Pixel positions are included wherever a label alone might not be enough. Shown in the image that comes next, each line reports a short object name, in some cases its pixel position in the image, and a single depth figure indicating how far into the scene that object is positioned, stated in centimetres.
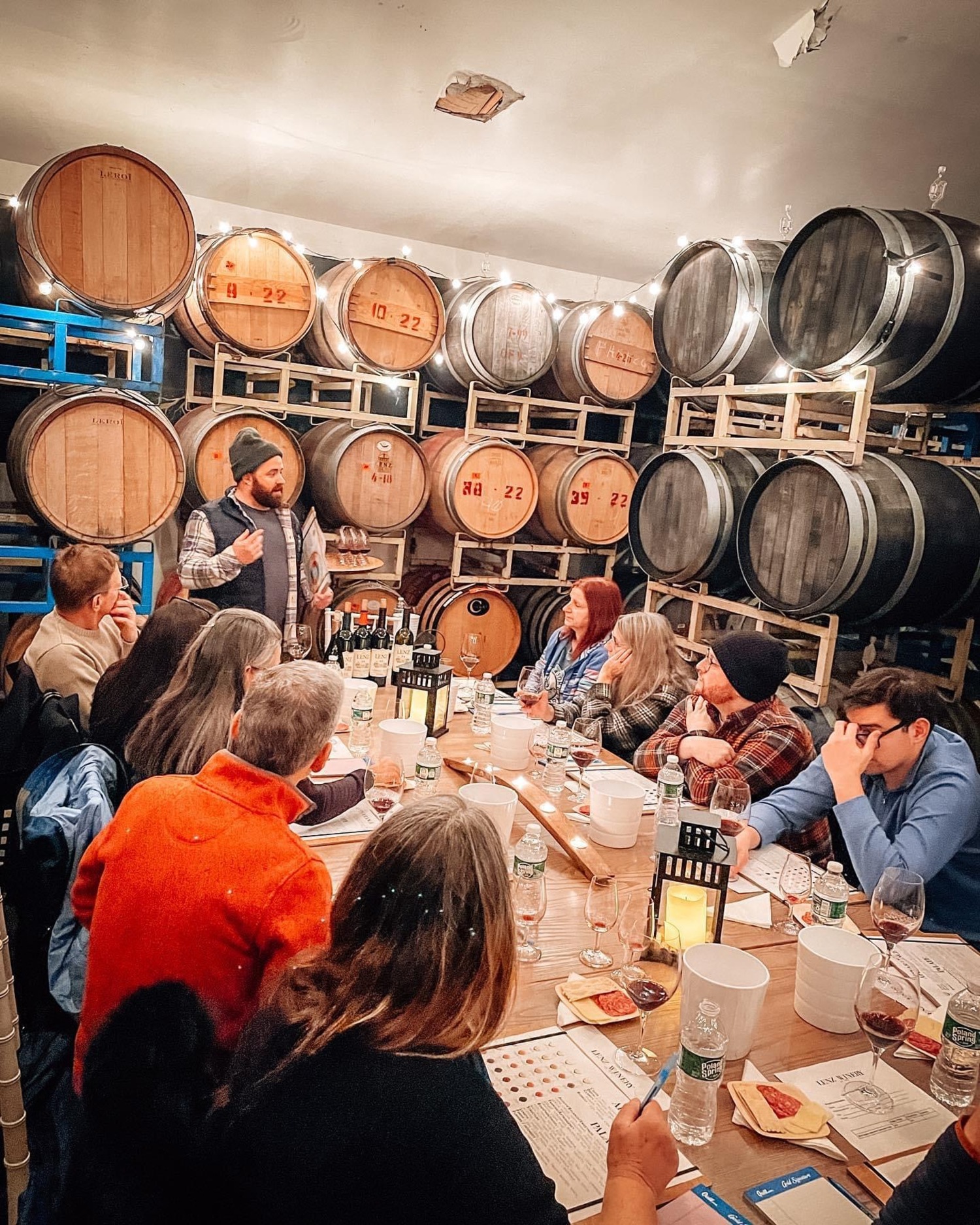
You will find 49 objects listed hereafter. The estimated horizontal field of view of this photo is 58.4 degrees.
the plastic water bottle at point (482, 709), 358
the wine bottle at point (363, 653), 403
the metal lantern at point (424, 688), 322
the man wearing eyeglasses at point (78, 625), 307
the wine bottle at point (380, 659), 409
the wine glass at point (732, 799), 257
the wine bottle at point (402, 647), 397
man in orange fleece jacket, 157
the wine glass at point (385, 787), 260
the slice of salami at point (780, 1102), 148
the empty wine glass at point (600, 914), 186
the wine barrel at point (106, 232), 396
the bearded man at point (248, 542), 468
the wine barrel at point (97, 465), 417
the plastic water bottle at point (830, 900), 209
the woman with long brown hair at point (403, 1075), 108
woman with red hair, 448
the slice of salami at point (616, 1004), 174
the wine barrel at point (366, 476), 566
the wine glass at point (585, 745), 298
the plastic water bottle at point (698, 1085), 139
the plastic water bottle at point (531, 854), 196
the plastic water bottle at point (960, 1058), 159
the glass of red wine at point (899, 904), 193
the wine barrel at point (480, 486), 607
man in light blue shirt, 251
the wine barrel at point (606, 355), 621
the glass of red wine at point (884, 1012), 155
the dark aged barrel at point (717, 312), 473
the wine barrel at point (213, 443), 531
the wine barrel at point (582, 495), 640
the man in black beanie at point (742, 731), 306
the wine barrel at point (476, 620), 634
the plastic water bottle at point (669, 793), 254
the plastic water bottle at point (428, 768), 266
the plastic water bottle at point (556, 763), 303
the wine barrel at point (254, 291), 514
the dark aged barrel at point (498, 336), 592
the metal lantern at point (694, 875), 184
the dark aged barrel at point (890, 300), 381
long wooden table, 138
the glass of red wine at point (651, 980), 161
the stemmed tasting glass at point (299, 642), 421
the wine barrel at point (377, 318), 555
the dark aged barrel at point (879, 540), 407
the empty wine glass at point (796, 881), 224
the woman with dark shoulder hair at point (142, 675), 259
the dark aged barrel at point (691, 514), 499
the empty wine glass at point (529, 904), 192
